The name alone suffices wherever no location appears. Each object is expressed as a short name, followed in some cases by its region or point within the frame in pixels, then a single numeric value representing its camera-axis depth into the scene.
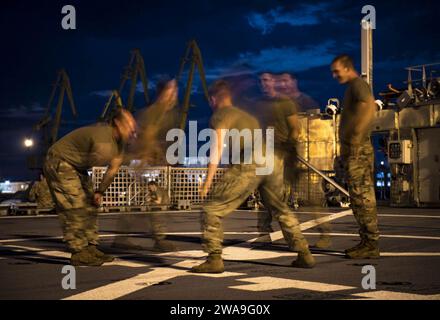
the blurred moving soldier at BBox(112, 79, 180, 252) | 9.13
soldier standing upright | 8.06
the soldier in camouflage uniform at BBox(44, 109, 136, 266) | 7.63
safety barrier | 23.86
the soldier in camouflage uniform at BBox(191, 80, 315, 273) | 6.89
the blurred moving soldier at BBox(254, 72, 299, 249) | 8.33
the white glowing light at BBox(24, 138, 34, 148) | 50.56
